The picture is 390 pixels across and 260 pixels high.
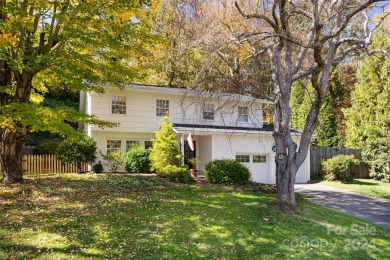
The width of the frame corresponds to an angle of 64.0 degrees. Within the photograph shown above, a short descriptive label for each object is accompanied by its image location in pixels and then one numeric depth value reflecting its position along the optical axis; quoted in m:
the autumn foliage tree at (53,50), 8.82
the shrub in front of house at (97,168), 15.96
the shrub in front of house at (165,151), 14.36
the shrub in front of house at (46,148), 19.50
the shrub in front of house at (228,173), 13.63
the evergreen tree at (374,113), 19.83
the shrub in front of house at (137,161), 16.31
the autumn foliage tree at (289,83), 9.19
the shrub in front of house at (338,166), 19.36
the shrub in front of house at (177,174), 13.67
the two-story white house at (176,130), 17.42
